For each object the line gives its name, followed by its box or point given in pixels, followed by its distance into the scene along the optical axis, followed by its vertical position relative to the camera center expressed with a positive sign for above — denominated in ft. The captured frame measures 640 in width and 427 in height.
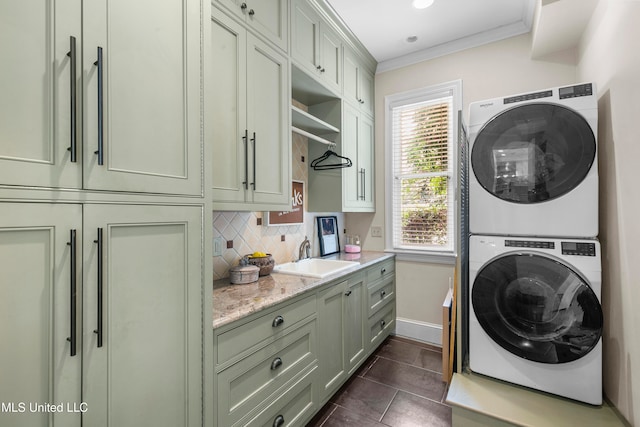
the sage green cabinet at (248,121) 4.81 +1.78
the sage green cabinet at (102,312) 2.35 -0.89
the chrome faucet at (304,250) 8.78 -0.99
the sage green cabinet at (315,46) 6.67 +4.30
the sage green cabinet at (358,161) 8.89 +1.88
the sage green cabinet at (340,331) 6.24 -2.68
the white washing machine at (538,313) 5.00 -1.80
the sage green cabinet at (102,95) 2.35 +1.18
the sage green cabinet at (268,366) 4.09 -2.42
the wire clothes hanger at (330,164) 8.59 +1.68
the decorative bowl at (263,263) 6.51 -1.01
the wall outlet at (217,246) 6.15 -0.59
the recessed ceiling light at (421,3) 7.21 +5.31
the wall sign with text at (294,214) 7.88 +0.10
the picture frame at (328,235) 9.55 -0.60
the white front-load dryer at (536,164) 5.26 +0.99
